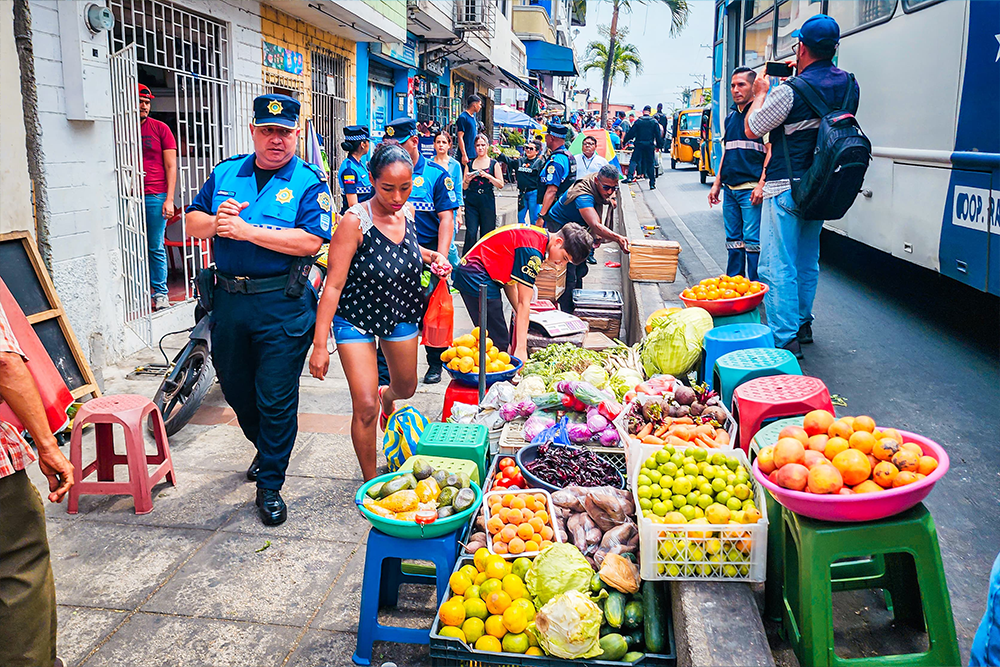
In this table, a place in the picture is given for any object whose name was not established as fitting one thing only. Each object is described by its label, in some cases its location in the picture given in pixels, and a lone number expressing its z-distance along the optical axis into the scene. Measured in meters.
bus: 5.82
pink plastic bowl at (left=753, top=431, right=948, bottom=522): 2.65
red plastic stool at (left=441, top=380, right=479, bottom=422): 5.95
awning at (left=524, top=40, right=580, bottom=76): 40.66
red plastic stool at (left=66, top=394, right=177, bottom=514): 4.62
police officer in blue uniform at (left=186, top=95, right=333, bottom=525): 4.38
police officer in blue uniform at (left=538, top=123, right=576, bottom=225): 10.35
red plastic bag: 5.09
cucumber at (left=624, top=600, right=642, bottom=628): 3.13
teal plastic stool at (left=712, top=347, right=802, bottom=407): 4.49
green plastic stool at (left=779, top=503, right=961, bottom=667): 2.70
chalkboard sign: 5.50
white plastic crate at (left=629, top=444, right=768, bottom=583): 3.05
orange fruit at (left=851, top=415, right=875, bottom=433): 3.02
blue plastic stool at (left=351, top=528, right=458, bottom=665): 3.36
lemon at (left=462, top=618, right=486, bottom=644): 3.04
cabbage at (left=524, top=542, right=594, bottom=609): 3.13
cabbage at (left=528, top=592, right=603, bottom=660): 2.85
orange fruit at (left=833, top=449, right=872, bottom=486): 2.75
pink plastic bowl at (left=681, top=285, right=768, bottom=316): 6.07
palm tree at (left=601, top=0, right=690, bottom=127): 38.12
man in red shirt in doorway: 8.48
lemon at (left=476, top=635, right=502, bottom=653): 3.02
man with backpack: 5.47
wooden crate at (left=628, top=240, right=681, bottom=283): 9.12
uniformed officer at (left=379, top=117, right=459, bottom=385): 7.19
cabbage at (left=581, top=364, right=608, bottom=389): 5.48
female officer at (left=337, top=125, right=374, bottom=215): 9.16
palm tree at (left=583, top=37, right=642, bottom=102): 48.47
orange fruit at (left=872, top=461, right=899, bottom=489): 2.72
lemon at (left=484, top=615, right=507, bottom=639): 3.07
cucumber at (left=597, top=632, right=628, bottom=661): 2.92
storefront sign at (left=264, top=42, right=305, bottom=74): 11.27
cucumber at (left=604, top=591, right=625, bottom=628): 3.09
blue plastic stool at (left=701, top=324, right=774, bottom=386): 5.19
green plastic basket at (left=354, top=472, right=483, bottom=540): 3.33
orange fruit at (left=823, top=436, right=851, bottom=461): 2.90
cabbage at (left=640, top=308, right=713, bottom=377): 5.48
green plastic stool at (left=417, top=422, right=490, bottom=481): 4.22
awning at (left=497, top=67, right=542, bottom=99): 31.48
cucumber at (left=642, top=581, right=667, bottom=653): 3.04
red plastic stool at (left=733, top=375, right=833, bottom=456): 3.87
